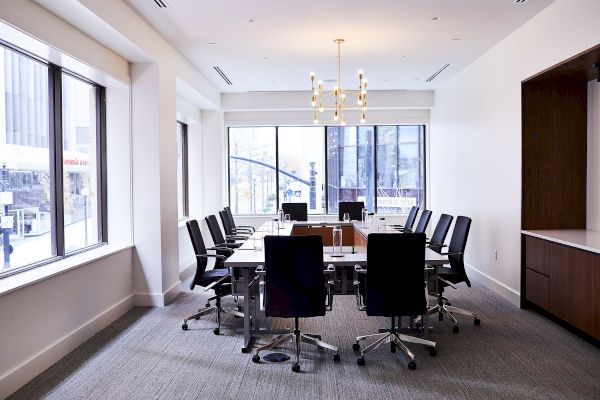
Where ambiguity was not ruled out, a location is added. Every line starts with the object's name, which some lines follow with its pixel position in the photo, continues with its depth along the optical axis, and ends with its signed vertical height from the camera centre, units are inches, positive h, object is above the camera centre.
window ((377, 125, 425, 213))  414.6 +14.5
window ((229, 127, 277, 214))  415.2 +15.0
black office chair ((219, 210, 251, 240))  277.5 -21.4
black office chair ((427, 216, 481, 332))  195.8 -34.1
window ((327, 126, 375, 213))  415.8 +21.3
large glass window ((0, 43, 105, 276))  155.9 +9.7
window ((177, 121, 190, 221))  366.6 +12.3
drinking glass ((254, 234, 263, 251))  188.6 -21.8
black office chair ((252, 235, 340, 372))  147.6 -26.7
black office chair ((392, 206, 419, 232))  292.3 -17.8
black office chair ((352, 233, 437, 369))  148.6 -26.5
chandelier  240.2 +61.4
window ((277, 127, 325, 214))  417.1 +18.9
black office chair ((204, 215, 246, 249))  230.3 -20.8
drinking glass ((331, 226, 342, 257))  176.9 -18.8
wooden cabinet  165.3 -34.8
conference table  162.9 -26.3
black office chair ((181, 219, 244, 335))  188.7 -34.4
